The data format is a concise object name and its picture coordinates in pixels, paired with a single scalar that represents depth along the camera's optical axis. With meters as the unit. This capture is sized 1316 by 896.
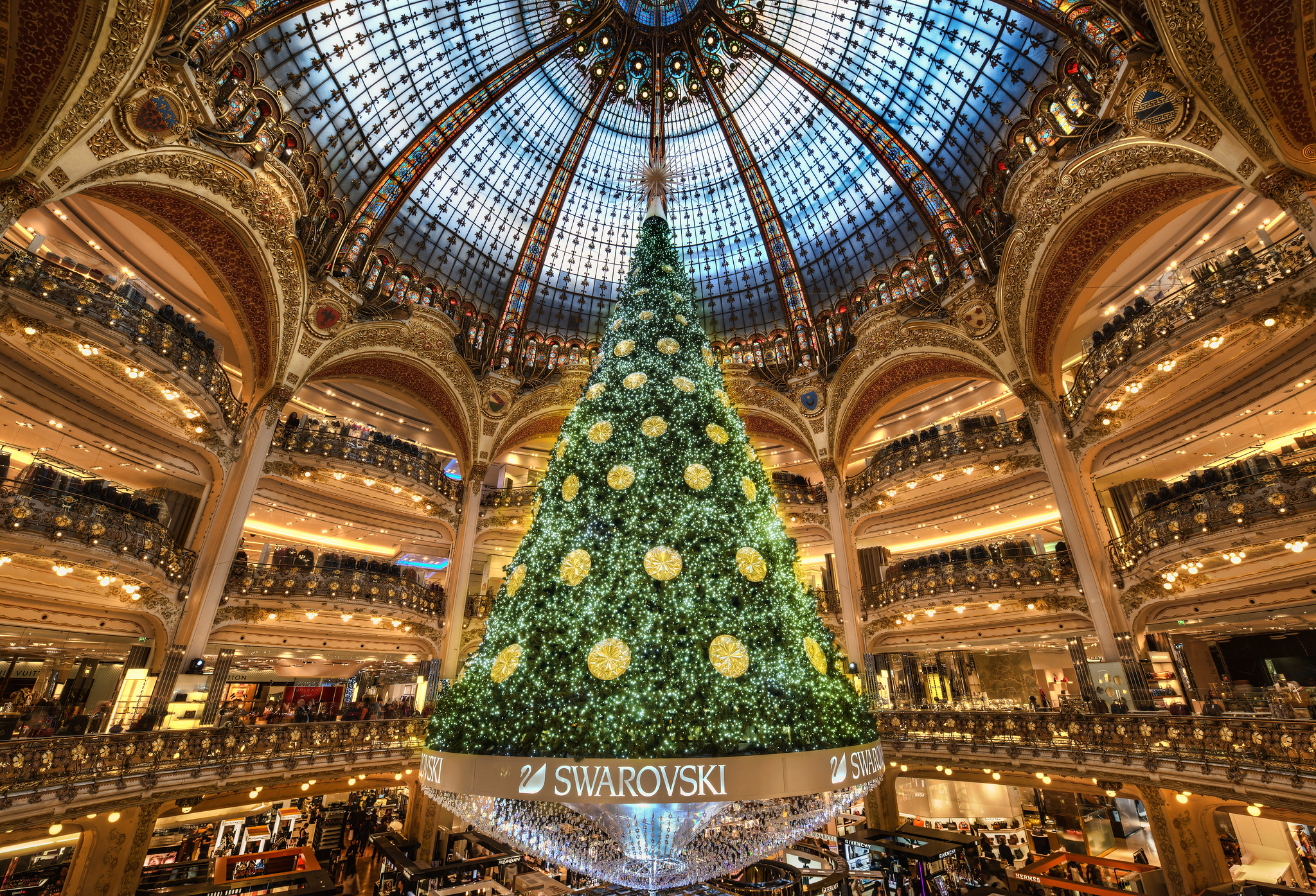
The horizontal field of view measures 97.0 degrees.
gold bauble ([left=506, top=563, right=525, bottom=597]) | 5.75
